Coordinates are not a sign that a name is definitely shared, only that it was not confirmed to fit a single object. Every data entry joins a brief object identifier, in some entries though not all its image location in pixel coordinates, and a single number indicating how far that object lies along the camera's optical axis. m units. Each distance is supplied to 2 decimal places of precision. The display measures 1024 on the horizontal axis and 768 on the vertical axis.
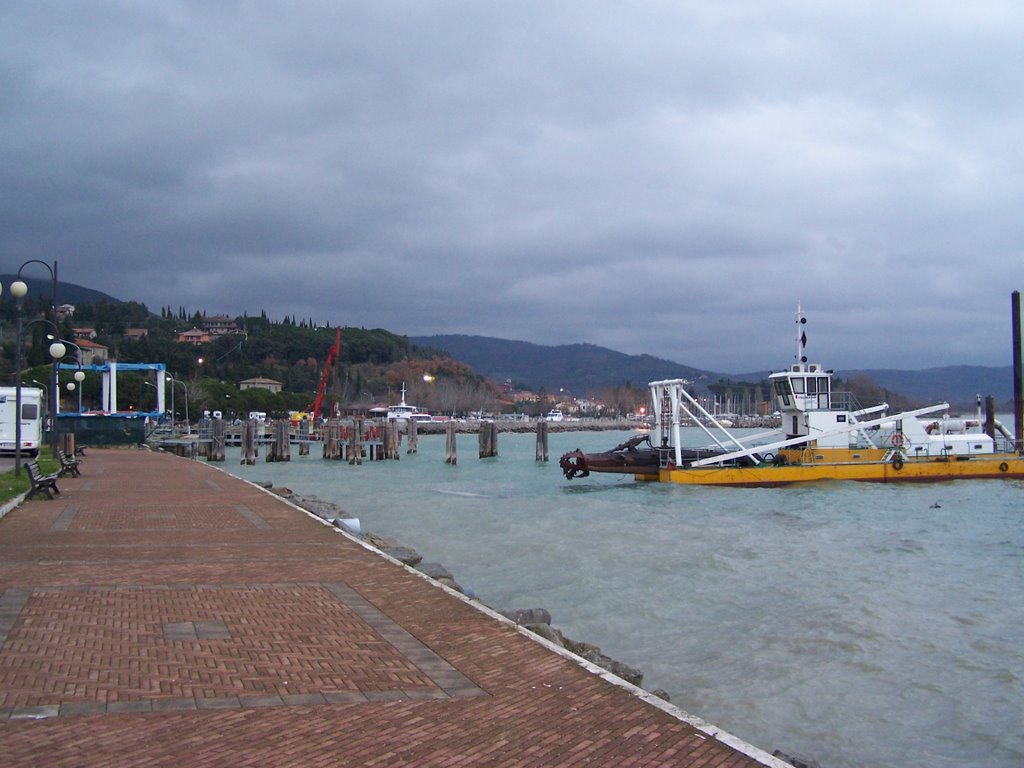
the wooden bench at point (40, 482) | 18.33
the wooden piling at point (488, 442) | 58.84
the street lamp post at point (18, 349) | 19.05
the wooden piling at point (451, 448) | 51.56
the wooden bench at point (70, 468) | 24.93
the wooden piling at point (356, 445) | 51.63
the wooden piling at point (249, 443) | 49.97
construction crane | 92.89
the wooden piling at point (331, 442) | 57.31
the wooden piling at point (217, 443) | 53.66
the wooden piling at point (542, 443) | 54.66
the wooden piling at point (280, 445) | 54.66
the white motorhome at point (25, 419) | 32.53
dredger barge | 32.75
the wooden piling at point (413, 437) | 62.91
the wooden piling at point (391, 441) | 57.56
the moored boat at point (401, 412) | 98.31
